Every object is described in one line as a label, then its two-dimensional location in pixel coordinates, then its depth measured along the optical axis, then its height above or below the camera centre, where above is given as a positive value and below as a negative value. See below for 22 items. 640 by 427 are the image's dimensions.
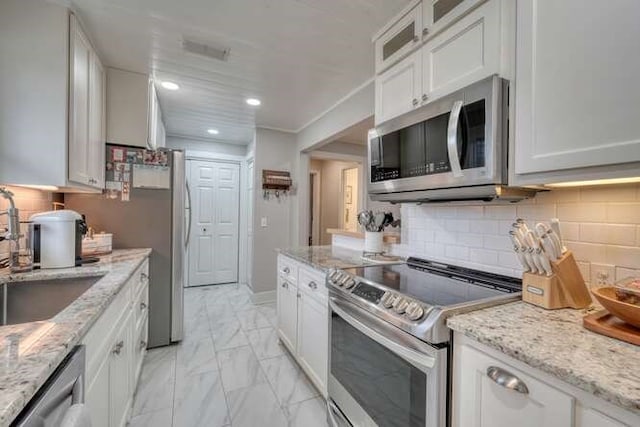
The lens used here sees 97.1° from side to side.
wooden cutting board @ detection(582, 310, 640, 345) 0.78 -0.32
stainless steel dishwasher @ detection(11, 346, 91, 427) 0.60 -0.46
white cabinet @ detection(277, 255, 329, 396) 1.80 -0.78
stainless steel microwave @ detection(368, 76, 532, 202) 1.13 +0.31
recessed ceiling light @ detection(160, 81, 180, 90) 2.68 +1.21
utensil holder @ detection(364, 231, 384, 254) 2.14 -0.22
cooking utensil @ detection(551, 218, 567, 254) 1.08 -0.05
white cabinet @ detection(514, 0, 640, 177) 0.83 +0.43
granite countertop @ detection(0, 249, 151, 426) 0.56 -0.36
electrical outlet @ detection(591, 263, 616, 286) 1.08 -0.22
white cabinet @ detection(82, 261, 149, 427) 1.01 -0.67
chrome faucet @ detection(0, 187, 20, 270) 1.38 -0.11
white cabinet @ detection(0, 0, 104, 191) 1.53 +0.64
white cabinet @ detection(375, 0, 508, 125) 1.17 +0.79
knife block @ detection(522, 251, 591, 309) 1.04 -0.26
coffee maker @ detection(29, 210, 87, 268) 1.60 -0.18
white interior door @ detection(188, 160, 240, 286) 4.58 -0.19
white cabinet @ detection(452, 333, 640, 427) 0.65 -0.48
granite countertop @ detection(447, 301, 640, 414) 0.61 -0.35
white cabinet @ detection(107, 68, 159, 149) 2.41 +0.89
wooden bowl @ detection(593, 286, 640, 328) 0.79 -0.26
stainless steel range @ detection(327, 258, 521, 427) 0.99 -0.51
